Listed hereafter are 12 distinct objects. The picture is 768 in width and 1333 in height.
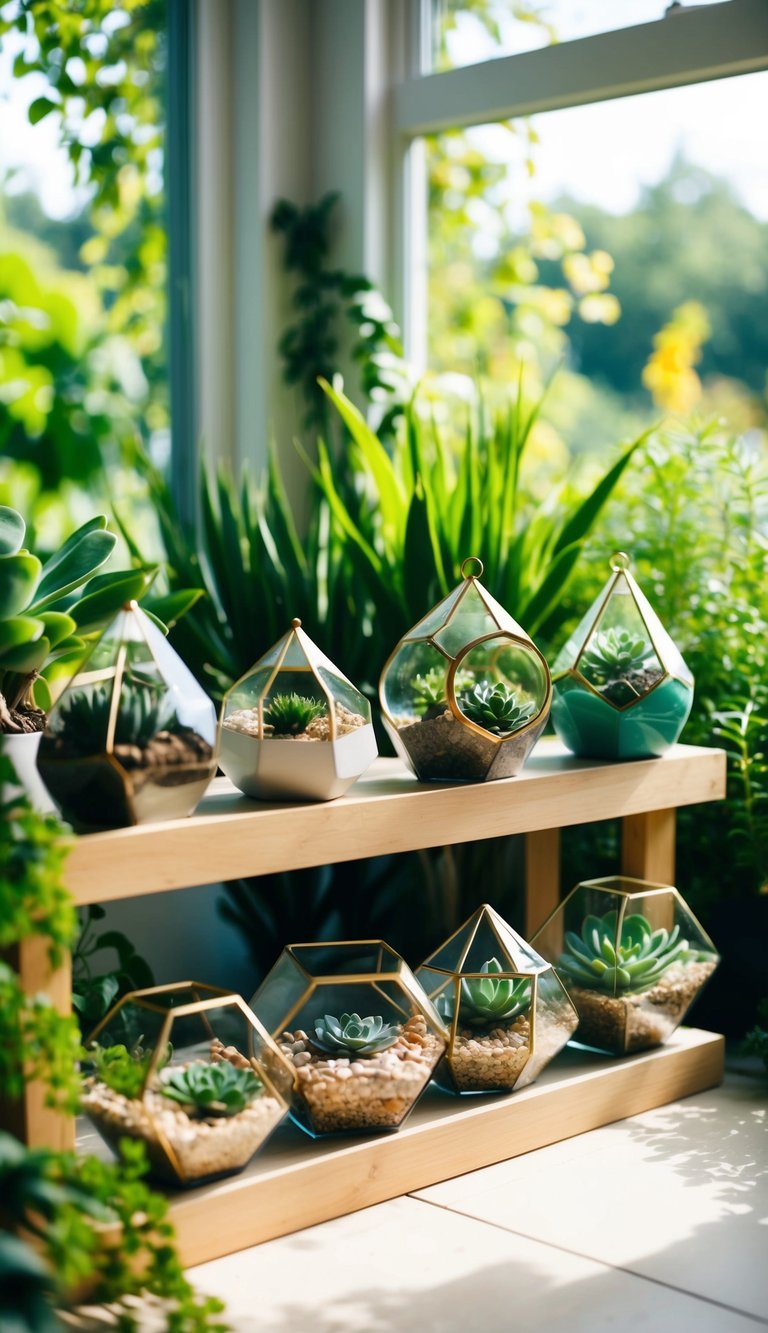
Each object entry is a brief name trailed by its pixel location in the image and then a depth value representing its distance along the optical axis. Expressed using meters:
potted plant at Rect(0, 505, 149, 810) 1.31
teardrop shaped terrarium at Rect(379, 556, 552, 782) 1.57
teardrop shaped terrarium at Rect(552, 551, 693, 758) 1.71
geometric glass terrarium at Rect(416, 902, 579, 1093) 1.57
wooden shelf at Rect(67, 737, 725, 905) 1.28
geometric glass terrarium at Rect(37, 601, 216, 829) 1.29
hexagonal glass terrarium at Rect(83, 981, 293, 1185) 1.30
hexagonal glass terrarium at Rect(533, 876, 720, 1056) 1.73
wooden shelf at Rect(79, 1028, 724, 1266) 1.35
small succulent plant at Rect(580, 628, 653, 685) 1.71
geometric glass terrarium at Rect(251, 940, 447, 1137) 1.44
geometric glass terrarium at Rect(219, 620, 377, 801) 1.43
